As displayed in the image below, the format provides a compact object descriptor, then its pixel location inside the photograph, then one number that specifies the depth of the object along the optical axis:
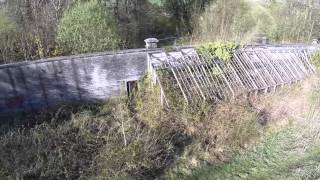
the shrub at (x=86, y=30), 9.43
